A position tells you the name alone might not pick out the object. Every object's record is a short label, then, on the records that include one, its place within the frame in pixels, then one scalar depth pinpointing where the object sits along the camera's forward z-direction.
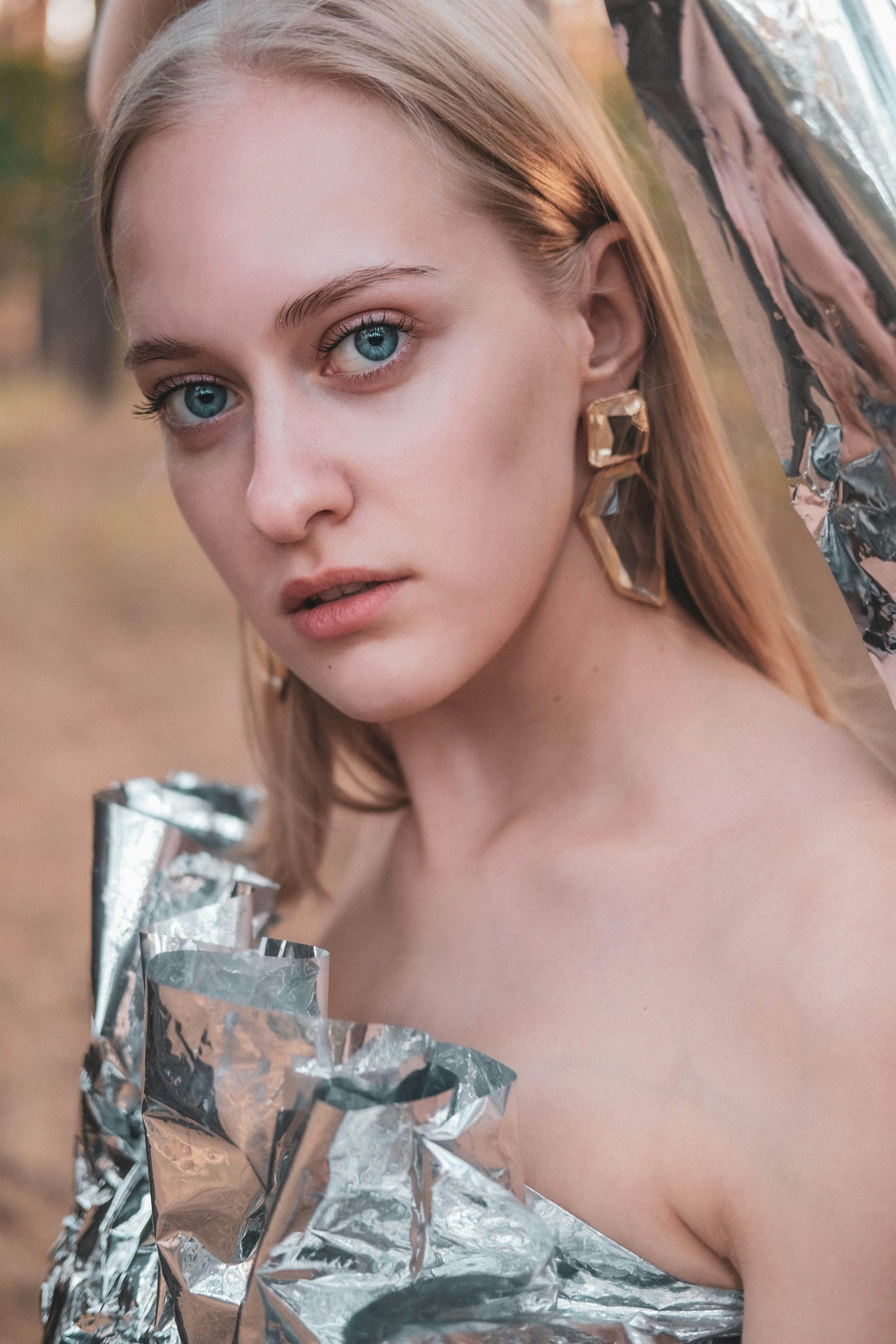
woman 0.57
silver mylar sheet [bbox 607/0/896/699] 0.57
